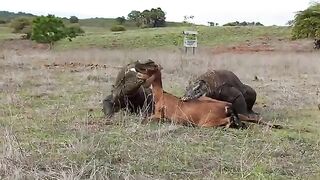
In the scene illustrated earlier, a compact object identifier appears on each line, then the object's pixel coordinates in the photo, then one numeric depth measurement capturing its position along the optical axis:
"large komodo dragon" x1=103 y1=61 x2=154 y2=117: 7.53
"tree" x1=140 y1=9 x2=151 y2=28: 69.43
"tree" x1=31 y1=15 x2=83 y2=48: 40.66
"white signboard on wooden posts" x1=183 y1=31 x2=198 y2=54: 23.59
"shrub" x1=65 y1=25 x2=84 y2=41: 45.64
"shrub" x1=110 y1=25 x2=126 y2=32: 62.59
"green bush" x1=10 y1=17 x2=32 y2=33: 59.69
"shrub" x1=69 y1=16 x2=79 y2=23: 78.31
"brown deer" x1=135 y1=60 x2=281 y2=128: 6.61
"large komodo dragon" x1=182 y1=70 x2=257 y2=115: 7.50
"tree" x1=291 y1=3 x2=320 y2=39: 36.47
